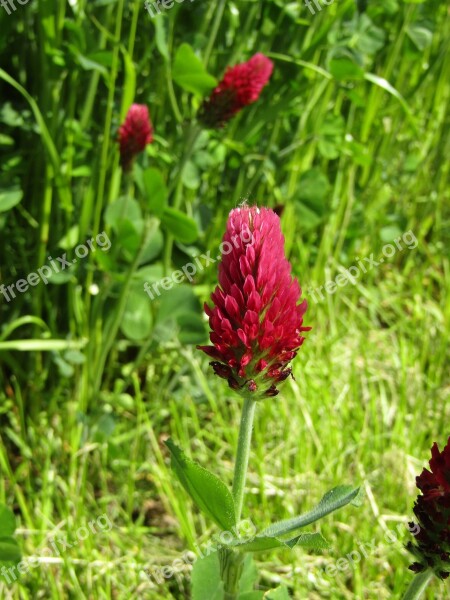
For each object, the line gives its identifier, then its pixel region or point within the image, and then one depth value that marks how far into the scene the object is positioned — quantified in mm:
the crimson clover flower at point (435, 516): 369
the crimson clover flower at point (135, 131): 506
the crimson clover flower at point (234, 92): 507
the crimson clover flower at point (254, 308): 356
